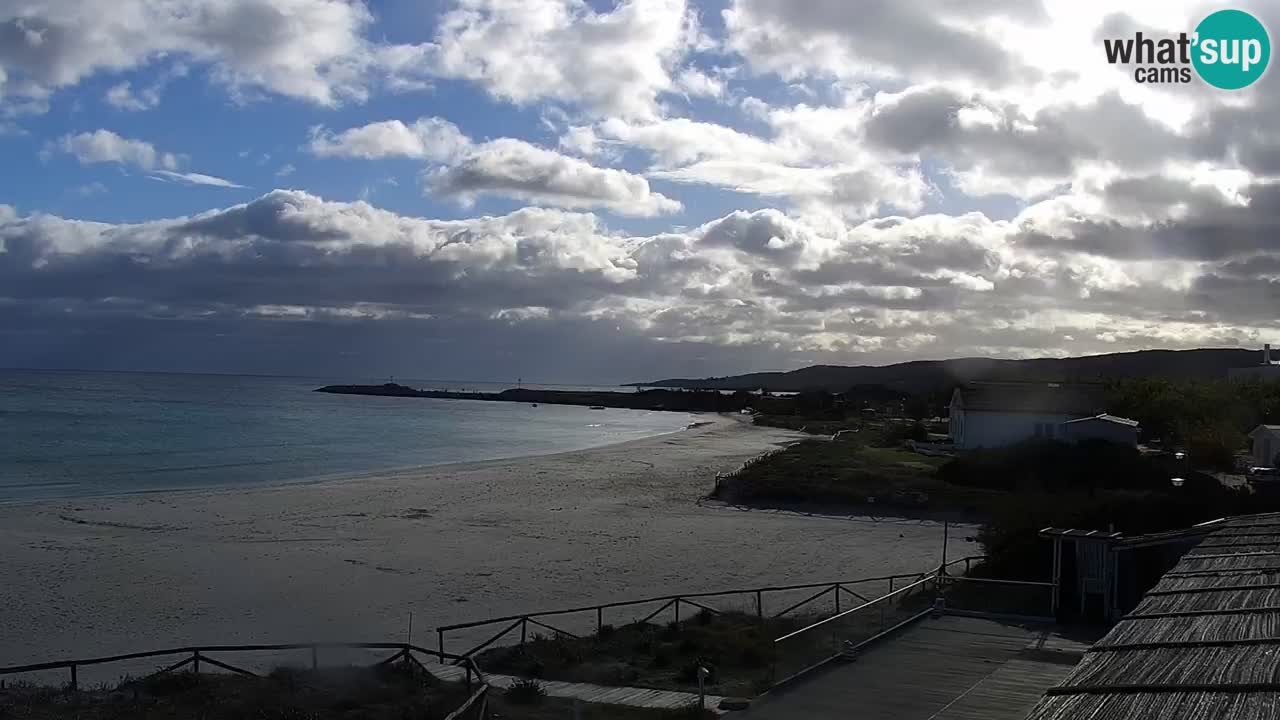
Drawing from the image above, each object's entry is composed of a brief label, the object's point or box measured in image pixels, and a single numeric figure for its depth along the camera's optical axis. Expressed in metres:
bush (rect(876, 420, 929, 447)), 65.62
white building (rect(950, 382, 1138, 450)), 51.91
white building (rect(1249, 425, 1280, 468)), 39.28
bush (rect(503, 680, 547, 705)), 14.24
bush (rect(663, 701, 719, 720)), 12.62
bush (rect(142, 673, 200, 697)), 14.70
